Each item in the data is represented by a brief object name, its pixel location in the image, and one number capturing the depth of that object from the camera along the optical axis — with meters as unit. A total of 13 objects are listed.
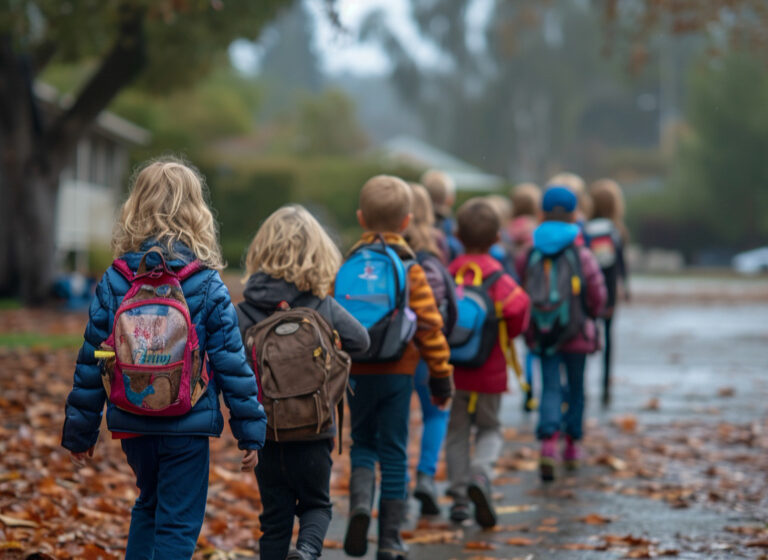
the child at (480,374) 12.49
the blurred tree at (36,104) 38.34
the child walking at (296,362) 8.71
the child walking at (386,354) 10.40
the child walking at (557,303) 14.45
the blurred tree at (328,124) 131.00
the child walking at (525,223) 19.36
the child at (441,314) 11.50
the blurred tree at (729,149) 109.87
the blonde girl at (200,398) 7.67
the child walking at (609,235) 18.72
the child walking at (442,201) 16.28
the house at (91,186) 62.41
